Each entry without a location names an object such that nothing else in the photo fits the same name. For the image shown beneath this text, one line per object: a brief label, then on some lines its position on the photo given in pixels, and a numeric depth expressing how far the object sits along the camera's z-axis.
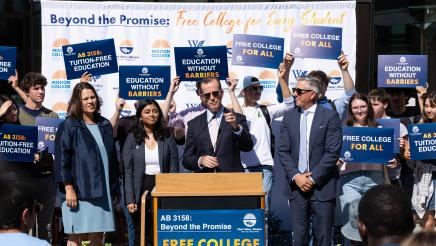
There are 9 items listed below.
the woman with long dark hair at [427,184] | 9.13
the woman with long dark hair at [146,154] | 8.91
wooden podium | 7.20
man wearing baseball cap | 9.91
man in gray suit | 8.63
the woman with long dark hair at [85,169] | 8.49
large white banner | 11.30
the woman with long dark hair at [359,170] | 9.05
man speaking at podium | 8.78
